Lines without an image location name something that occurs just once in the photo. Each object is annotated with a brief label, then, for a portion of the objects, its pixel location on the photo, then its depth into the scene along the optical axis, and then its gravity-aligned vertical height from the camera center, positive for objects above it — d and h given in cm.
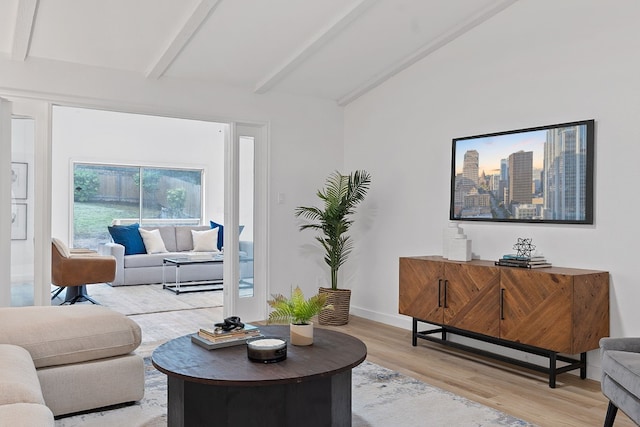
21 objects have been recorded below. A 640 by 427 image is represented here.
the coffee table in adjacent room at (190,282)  736 -109
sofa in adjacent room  784 -70
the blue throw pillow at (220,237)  897 -53
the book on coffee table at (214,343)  266 -69
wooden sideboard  332 -66
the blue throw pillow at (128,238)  816 -51
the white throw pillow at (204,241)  866 -57
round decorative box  246 -67
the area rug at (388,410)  280 -113
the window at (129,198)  881 +12
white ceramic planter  276 -66
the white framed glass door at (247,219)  528 -13
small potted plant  276 -55
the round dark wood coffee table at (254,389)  226 -81
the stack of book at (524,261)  364 -35
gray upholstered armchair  221 -71
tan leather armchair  591 -75
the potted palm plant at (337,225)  527 -17
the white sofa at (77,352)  265 -76
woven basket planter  525 -100
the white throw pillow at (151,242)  827 -57
